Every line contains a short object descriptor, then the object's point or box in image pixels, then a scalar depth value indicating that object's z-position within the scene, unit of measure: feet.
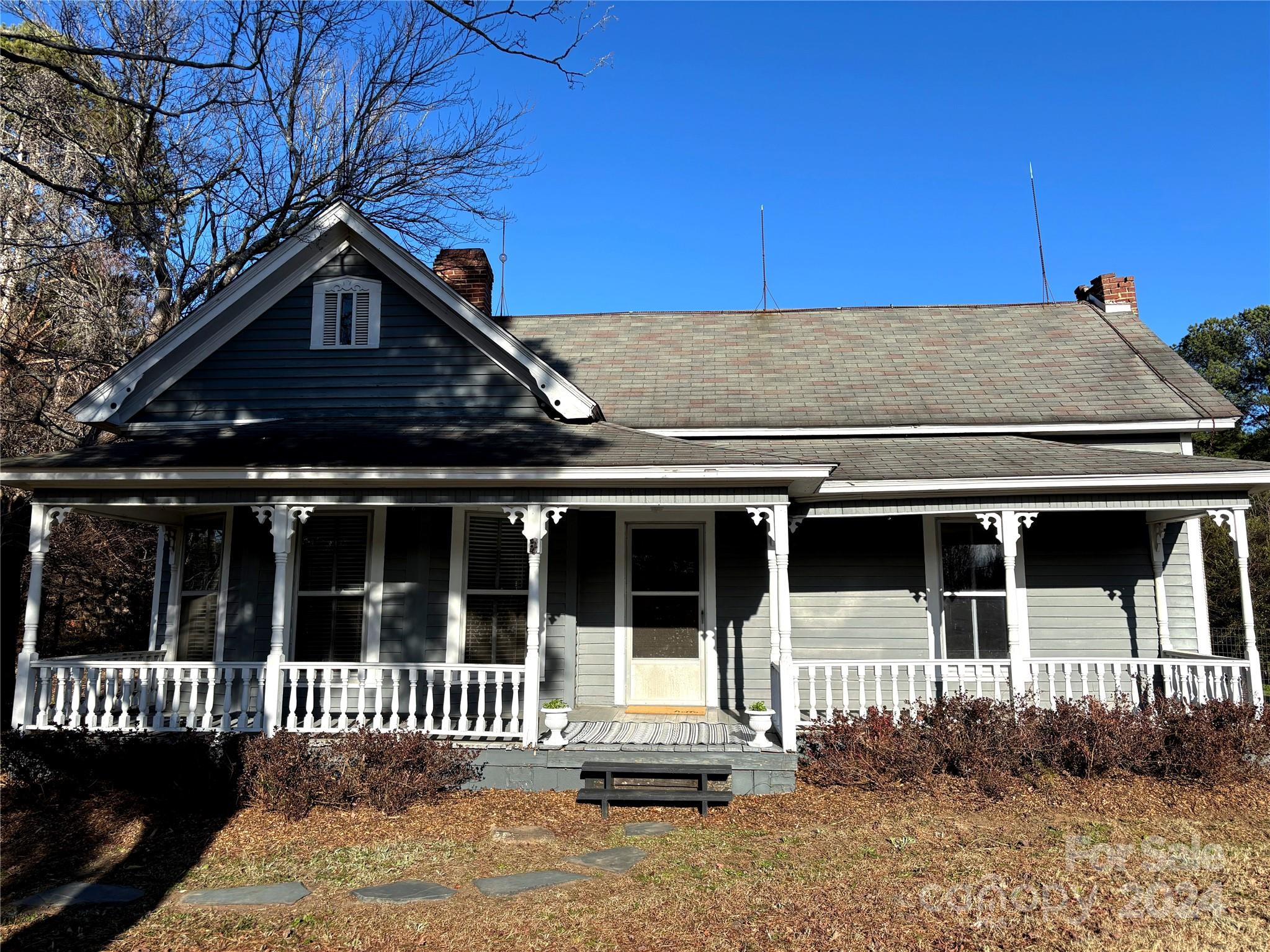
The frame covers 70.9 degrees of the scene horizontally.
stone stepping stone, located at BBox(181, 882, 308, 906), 19.08
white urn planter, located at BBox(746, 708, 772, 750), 27.55
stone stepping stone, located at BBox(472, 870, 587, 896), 19.69
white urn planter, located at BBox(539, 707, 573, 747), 27.78
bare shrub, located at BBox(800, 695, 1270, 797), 26.84
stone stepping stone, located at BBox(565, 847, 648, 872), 21.32
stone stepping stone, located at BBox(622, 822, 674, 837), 24.20
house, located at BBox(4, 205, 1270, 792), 29.84
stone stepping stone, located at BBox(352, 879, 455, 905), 19.21
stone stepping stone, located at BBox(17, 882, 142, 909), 18.98
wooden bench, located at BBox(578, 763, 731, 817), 25.77
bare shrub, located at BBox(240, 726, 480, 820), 25.67
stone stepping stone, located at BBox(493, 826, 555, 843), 23.70
